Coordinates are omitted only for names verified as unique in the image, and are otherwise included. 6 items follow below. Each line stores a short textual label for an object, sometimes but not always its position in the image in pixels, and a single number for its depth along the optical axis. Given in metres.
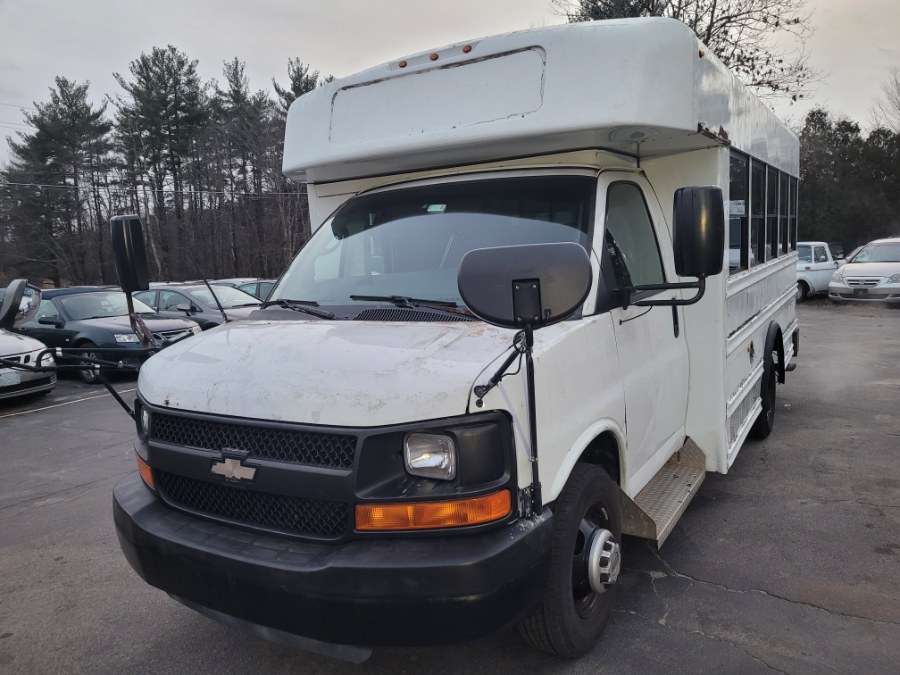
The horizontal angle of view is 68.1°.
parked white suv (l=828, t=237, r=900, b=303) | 18.06
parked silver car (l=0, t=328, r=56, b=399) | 9.21
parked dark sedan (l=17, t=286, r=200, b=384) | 11.21
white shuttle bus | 2.16
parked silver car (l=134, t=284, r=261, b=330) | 13.11
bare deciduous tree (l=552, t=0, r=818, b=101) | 22.80
